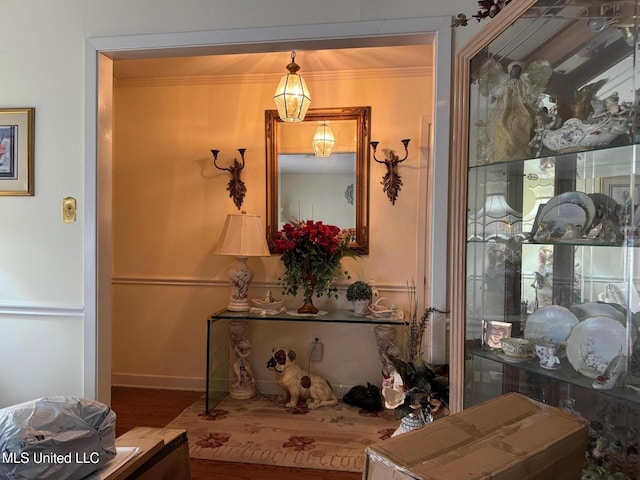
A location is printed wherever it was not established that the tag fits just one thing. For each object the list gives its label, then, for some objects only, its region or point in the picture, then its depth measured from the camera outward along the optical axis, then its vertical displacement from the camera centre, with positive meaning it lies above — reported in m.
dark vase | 3.00 -0.38
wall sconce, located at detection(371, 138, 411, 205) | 3.13 +0.47
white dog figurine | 3.06 -1.03
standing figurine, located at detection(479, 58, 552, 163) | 1.57 +0.52
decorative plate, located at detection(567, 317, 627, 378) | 1.31 -0.33
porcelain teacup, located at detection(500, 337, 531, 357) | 1.56 -0.39
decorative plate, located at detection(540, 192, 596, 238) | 1.43 +0.10
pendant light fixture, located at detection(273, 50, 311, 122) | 2.71 +0.89
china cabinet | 1.30 +0.08
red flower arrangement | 2.96 -0.11
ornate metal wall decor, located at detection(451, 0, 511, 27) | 1.60 +0.87
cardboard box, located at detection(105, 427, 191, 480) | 1.36 -0.77
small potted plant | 3.00 -0.41
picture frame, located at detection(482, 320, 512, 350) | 1.66 -0.36
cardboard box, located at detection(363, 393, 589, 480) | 0.76 -0.40
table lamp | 3.00 -0.07
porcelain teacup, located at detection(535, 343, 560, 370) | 1.47 -0.40
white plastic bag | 1.07 -0.53
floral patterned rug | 2.38 -1.20
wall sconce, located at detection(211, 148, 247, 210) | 3.28 +0.41
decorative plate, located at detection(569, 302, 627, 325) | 1.32 -0.23
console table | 2.87 -0.64
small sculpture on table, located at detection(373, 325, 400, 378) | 2.96 -0.71
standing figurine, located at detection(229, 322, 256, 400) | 3.14 -0.95
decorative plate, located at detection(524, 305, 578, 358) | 1.47 -0.30
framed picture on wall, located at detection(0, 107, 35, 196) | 2.21 +0.45
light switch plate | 2.18 +0.14
